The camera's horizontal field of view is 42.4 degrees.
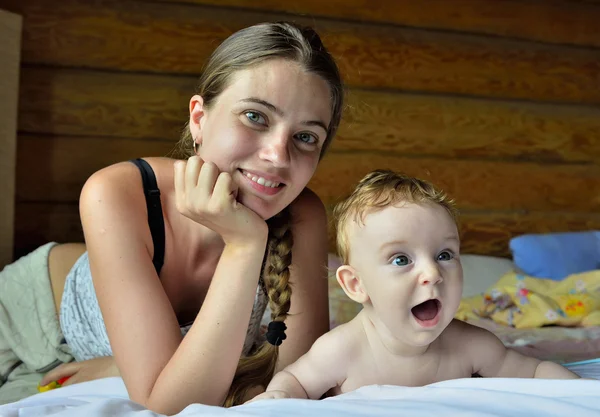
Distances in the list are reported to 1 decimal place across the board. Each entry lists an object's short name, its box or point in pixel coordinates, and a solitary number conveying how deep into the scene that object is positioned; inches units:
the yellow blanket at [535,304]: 94.0
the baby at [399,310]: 48.9
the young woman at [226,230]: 51.0
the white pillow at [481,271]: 116.0
